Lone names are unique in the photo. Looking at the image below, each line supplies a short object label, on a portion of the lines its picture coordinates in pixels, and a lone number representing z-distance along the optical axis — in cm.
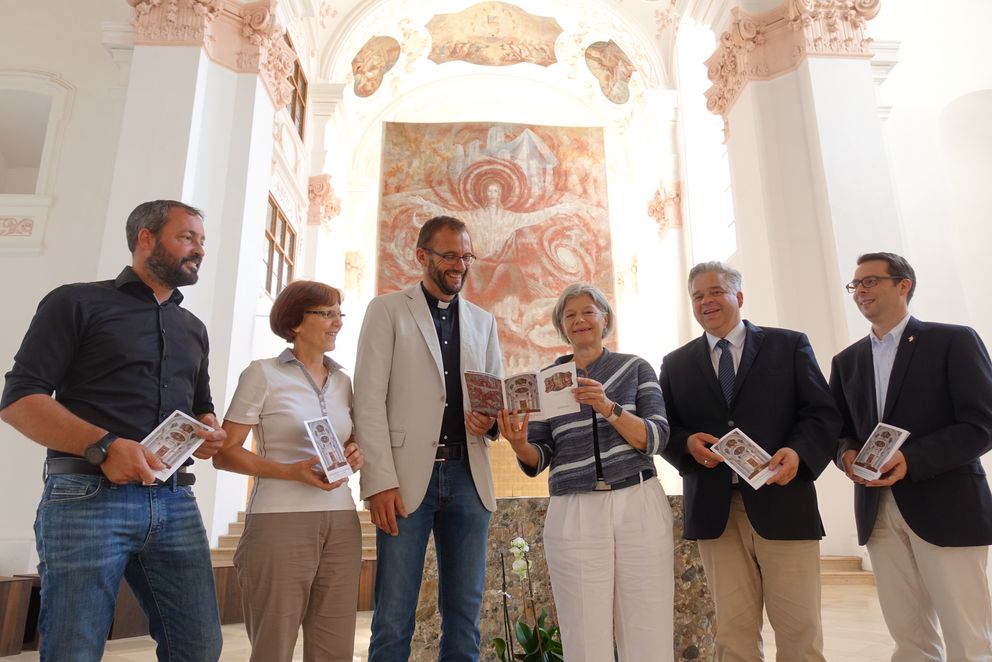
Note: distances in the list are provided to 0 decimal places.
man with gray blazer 254
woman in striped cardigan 252
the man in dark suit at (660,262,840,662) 273
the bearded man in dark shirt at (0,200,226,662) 208
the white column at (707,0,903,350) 801
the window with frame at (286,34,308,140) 1314
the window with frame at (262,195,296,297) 1160
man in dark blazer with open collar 278
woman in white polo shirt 230
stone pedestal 365
